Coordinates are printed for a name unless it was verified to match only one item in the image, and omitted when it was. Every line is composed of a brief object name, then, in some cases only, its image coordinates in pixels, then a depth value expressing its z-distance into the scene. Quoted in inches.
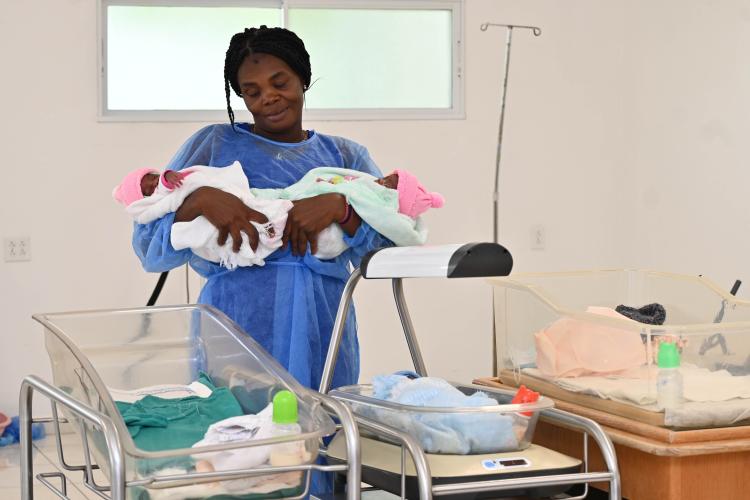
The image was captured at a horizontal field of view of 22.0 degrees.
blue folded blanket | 133.5
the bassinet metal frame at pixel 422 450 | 128.5
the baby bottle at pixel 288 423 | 129.4
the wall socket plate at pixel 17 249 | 275.8
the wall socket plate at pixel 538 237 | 303.4
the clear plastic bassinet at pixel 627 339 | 137.2
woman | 152.3
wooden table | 133.8
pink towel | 140.1
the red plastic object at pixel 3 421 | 264.9
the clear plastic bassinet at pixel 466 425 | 133.3
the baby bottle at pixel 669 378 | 135.8
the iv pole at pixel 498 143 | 270.9
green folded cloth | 137.0
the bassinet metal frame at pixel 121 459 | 125.3
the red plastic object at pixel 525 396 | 136.6
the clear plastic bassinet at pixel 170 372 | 127.3
